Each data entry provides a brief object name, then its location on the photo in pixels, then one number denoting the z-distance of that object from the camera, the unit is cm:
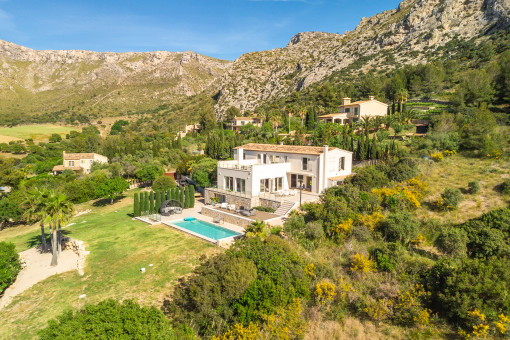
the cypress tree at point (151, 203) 2941
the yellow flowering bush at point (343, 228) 1872
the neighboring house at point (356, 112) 5138
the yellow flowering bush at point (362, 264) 1476
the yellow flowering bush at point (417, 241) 1790
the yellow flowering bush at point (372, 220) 1914
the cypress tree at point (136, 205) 2854
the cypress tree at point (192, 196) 3152
